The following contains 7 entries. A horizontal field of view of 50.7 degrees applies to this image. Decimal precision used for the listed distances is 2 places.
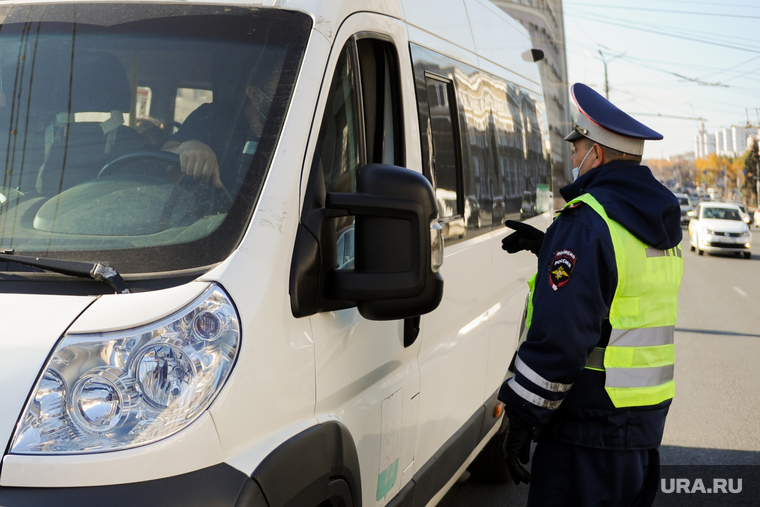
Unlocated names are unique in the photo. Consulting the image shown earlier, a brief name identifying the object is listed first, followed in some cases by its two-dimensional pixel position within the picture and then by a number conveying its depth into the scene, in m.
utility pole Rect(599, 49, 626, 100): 55.13
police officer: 2.54
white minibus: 1.66
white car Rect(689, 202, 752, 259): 23.84
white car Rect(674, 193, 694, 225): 46.73
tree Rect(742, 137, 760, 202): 100.56
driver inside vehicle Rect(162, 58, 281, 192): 2.08
